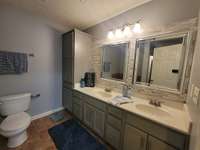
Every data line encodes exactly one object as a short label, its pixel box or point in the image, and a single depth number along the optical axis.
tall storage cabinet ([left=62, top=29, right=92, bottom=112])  2.32
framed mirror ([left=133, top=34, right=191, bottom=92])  1.32
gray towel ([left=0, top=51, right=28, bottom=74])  1.82
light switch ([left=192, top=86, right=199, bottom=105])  0.76
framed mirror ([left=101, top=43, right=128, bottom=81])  1.97
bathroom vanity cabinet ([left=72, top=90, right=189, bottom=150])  0.97
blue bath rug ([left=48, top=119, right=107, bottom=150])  1.64
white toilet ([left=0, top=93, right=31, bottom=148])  1.47
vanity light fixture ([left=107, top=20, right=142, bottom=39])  1.64
